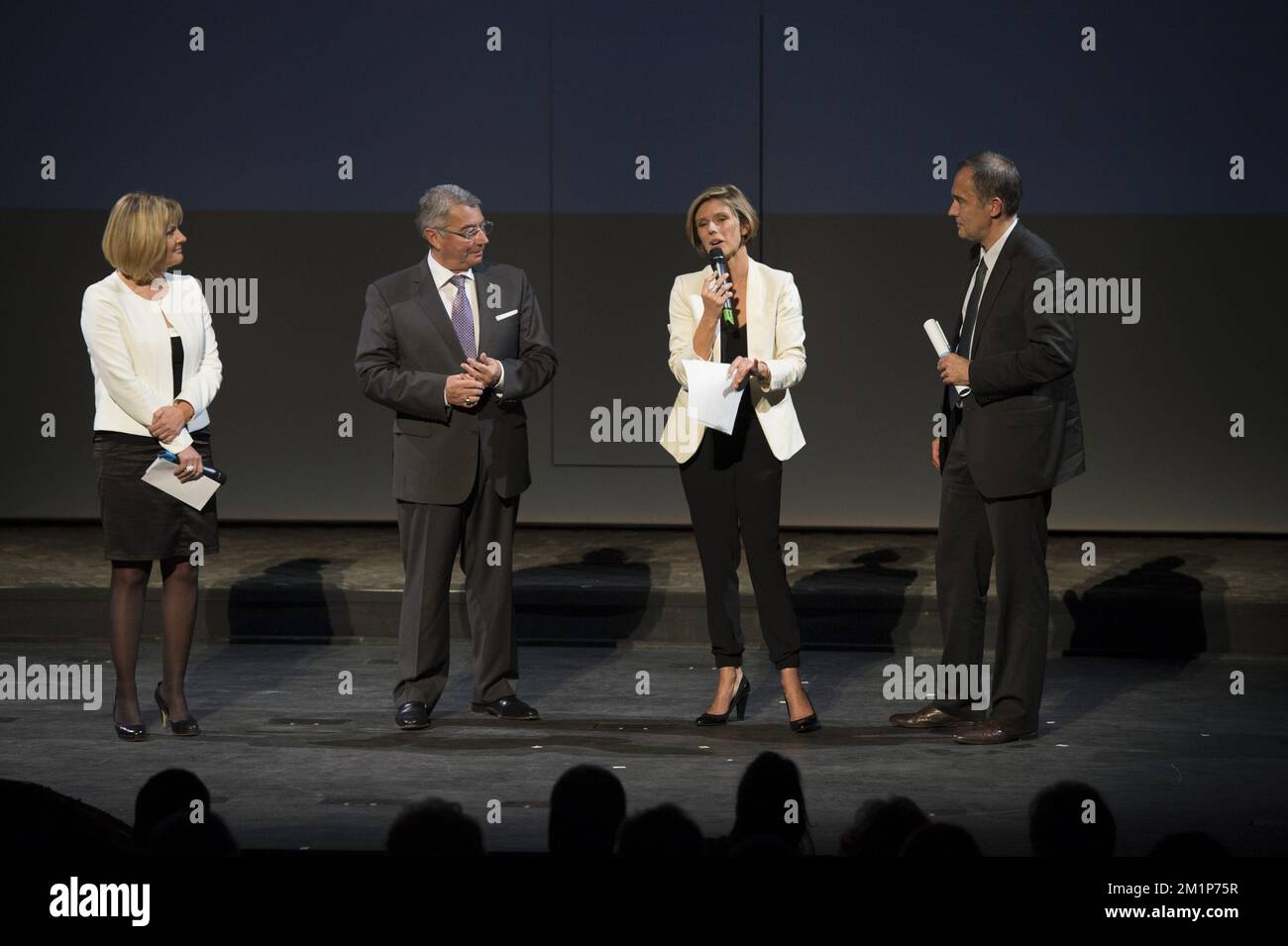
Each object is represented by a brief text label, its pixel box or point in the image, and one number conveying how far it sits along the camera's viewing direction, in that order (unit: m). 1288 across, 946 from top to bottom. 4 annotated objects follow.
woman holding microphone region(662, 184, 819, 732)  10.24
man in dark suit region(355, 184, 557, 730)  10.57
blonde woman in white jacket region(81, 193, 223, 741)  10.08
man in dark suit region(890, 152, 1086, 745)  9.96
